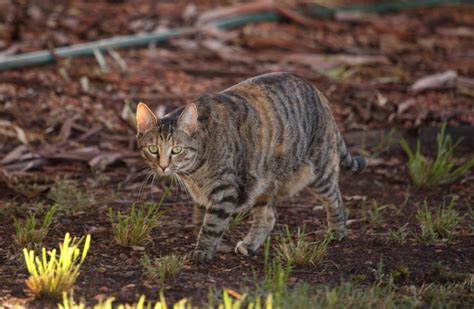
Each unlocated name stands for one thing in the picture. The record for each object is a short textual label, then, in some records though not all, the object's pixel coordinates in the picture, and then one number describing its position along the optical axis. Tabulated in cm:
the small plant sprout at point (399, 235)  1398
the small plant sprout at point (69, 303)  993
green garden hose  2091
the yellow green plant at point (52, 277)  1081
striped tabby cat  1283
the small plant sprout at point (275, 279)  1082
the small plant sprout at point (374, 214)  1480
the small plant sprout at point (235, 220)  1412
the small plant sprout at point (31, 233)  1287
